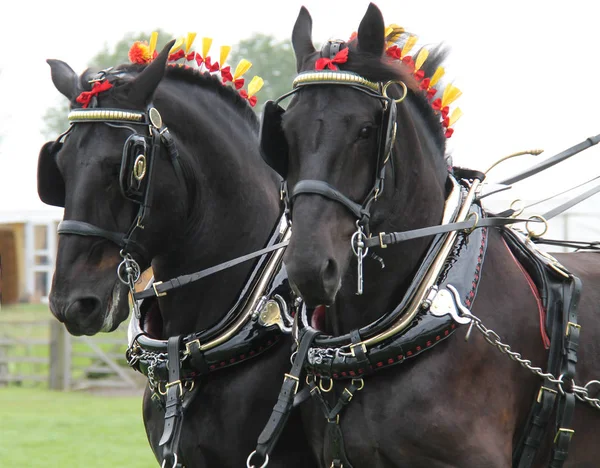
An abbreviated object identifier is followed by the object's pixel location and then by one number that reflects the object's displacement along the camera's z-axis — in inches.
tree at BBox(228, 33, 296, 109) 3718.0
